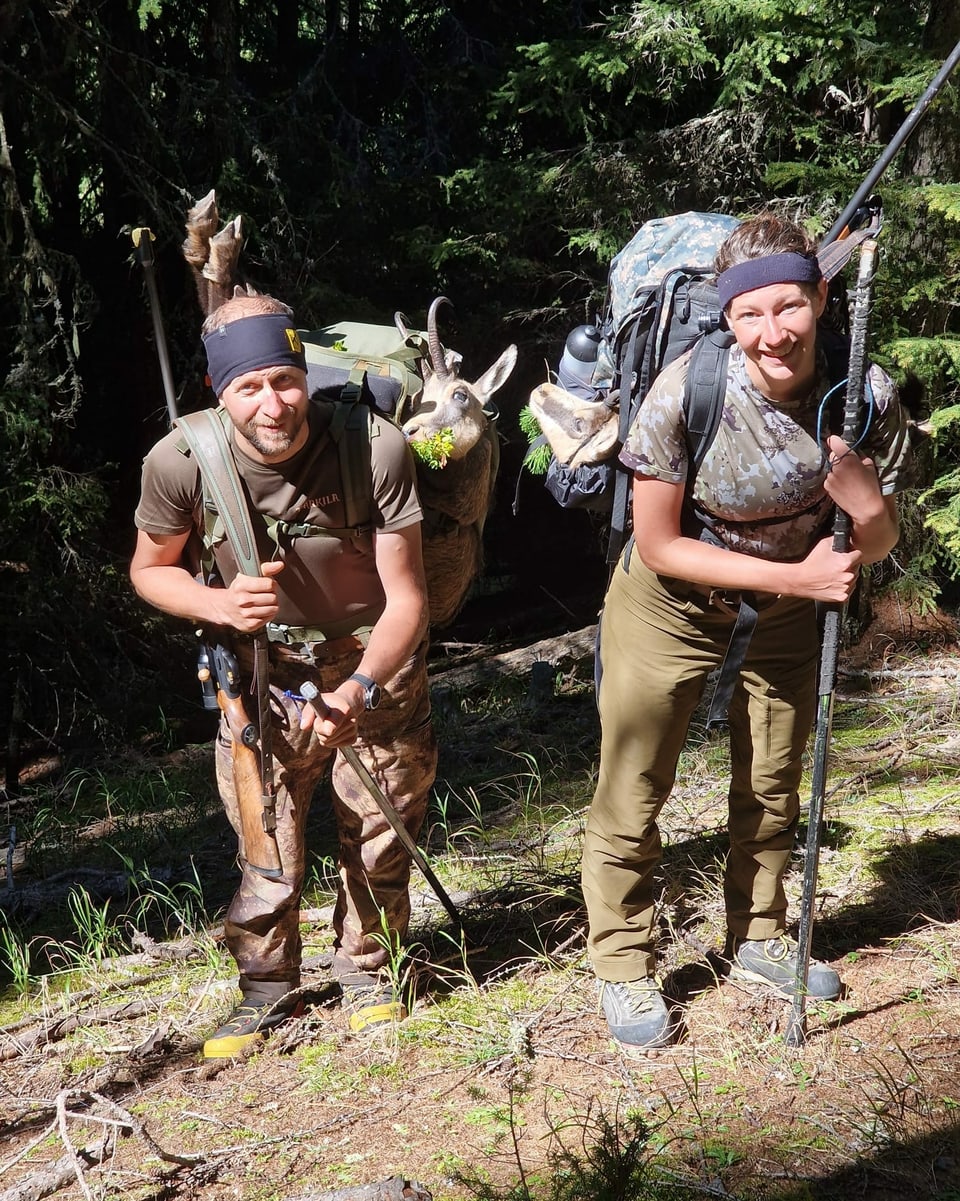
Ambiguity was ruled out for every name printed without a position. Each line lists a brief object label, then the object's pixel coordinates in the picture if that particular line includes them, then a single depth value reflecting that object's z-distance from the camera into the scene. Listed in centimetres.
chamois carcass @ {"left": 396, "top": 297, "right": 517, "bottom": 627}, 370
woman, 304
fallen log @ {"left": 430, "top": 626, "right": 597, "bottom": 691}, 862
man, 331
